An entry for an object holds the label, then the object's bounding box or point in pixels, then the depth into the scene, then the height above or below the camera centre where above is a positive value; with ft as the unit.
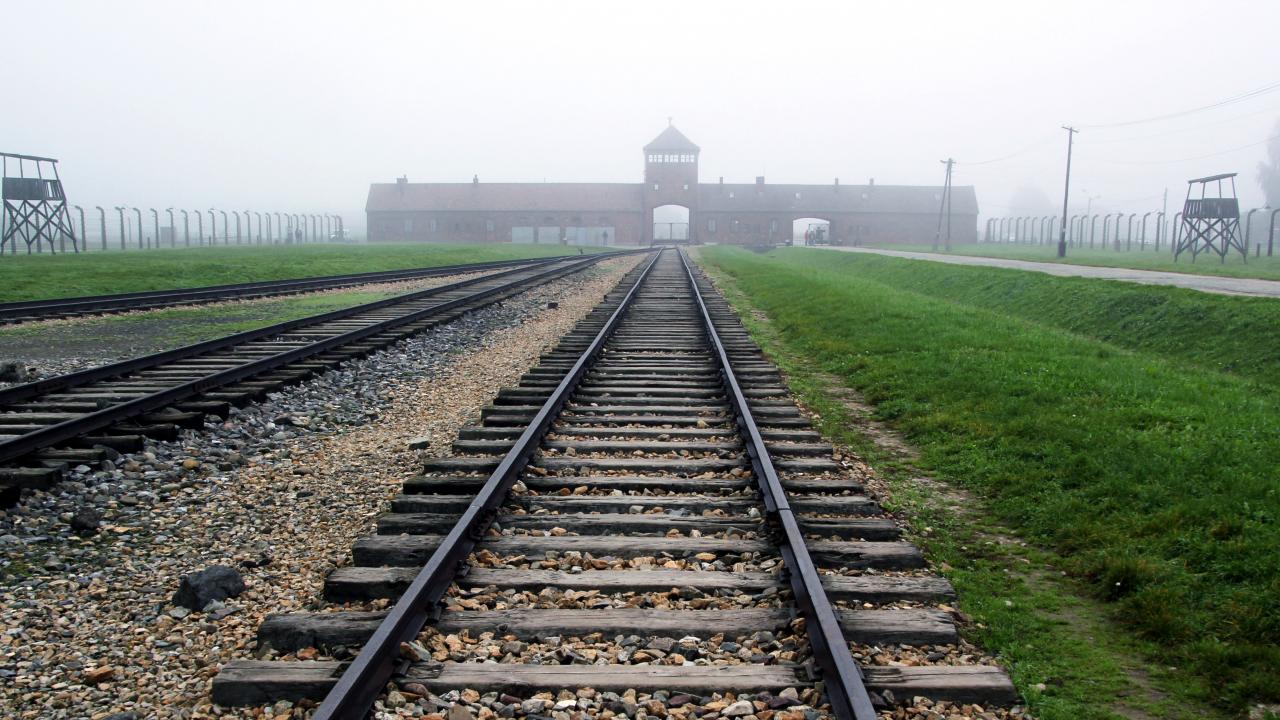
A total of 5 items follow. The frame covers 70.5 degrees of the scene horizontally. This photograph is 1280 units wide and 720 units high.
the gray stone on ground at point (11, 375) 32.50 -5.13
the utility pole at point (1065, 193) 137.50 +8.72
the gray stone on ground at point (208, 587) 14.35 -5.64
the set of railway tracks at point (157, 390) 21.20 -4.93
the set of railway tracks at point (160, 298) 53.36 -4.46
